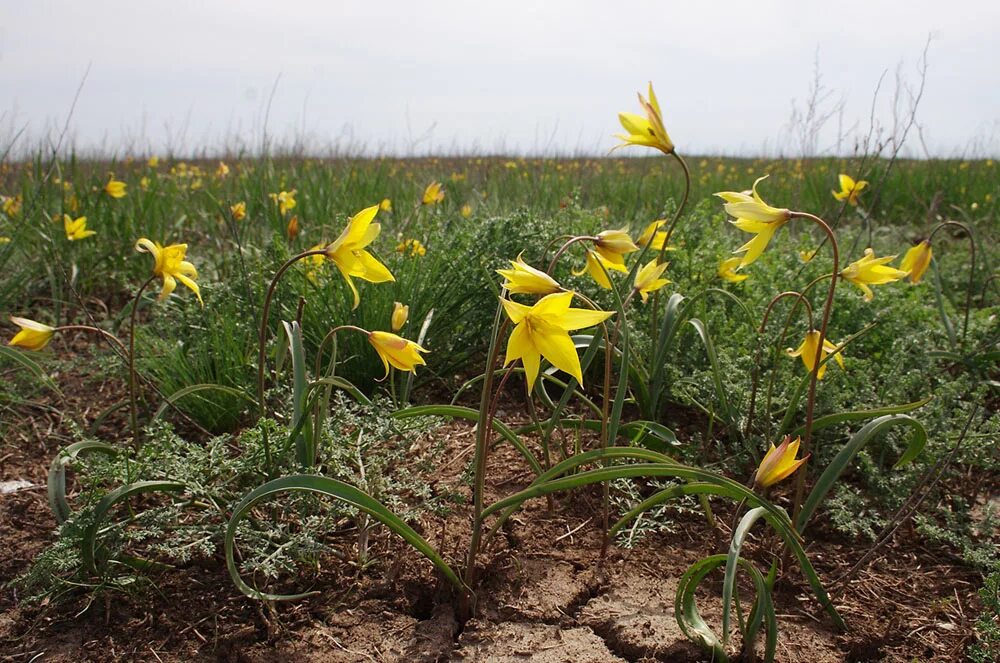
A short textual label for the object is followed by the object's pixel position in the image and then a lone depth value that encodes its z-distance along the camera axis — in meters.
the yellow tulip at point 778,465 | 1.20
